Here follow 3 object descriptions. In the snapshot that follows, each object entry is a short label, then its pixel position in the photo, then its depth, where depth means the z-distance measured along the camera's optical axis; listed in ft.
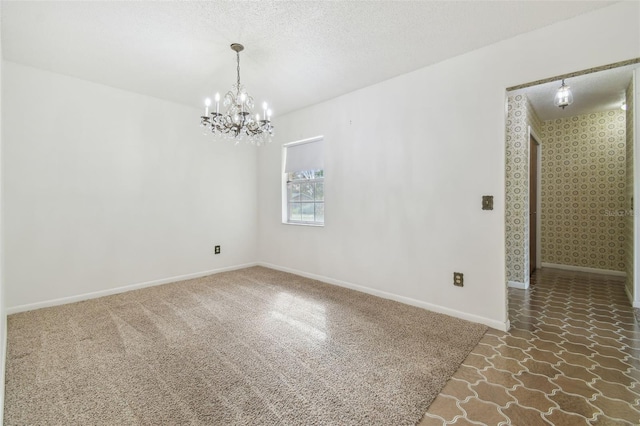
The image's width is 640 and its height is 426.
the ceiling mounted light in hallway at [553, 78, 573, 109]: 10.55
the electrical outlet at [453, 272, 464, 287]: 9.04
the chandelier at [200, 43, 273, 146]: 8.34
